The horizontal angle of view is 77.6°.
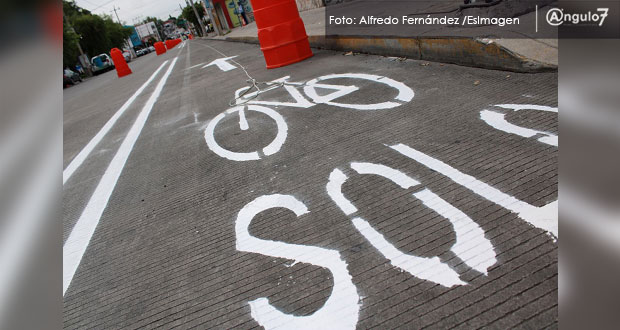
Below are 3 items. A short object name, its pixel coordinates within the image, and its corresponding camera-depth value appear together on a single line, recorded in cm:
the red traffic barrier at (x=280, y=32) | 723
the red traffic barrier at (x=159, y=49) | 3712
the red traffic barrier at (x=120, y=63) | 1916
